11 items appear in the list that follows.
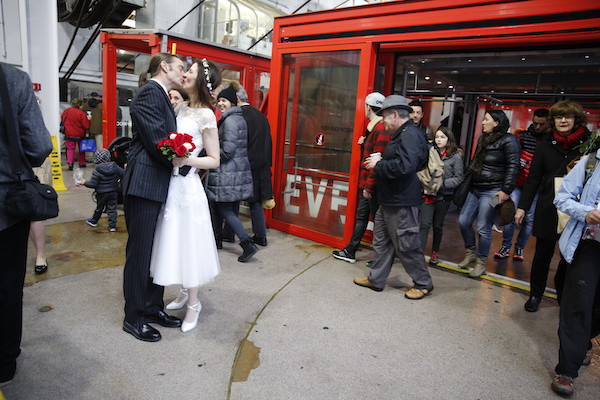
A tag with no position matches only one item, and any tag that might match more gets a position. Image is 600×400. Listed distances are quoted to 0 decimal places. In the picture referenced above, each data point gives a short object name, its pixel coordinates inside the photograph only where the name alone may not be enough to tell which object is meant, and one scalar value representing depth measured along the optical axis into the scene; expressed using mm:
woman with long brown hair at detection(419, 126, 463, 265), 4531
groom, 2652
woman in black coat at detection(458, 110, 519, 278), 4180
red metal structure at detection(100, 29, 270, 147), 6644
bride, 2820
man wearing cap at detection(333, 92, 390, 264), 4235
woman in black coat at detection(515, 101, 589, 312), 3492
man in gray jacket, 2094
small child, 5312
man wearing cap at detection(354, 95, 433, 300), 3543
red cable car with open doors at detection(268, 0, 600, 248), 3912
